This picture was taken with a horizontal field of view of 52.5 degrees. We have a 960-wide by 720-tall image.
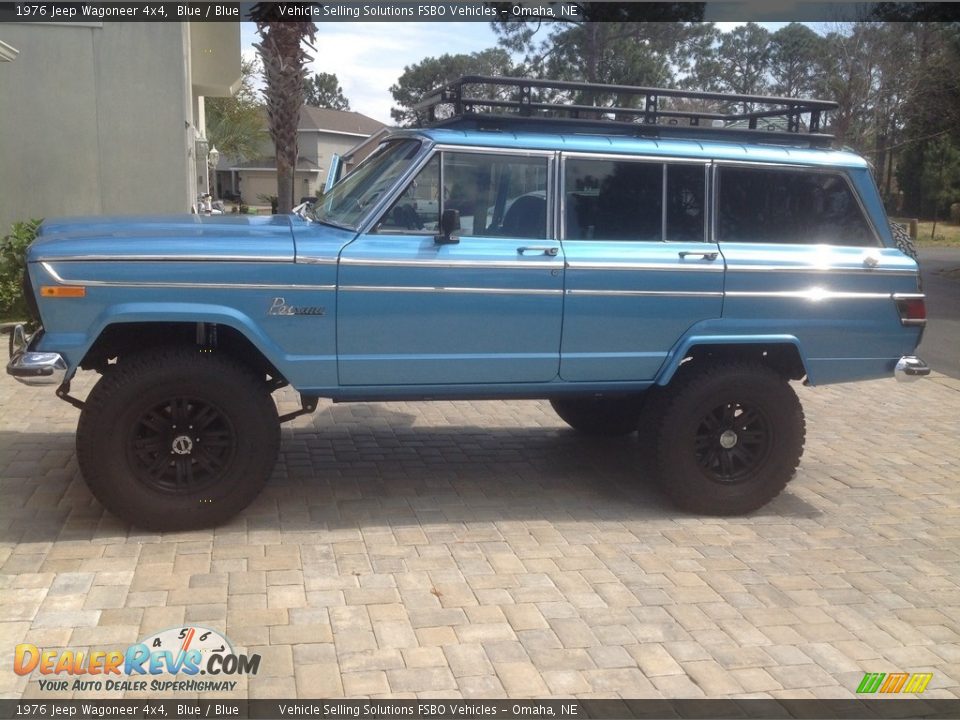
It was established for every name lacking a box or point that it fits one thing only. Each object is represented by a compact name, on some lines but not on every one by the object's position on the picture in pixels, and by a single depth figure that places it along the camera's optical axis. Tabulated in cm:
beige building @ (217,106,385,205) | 4706
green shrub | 1048
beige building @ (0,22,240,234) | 1188
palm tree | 1622
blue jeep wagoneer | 486
